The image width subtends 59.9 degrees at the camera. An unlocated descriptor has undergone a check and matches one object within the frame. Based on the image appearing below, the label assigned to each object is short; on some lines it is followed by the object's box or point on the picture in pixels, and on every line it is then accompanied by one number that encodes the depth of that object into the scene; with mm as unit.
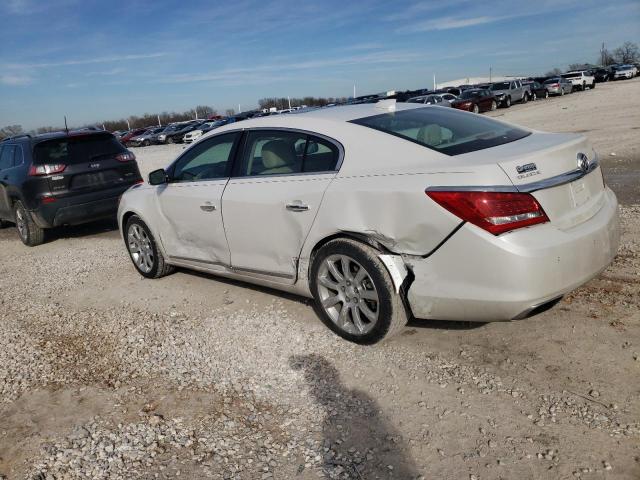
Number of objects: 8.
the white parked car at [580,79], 47322
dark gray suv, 8219
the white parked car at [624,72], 58406
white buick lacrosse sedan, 3141
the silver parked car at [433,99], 35484
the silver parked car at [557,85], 44219
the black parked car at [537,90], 42594
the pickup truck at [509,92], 38125
